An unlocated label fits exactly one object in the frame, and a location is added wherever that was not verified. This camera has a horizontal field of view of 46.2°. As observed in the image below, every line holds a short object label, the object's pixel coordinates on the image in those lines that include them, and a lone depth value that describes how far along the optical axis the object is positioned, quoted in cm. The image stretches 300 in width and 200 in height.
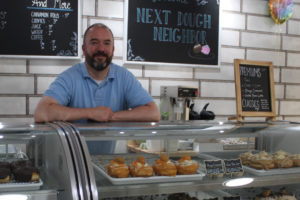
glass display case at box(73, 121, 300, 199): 149
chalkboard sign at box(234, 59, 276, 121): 283
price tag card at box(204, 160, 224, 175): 162
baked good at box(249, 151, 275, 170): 178
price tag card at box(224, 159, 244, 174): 166
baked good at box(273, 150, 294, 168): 184
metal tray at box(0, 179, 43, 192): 133
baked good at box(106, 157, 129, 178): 148
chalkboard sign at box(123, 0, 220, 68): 414
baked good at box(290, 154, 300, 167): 189
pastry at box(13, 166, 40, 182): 141
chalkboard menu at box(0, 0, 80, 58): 371
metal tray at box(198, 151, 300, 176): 175
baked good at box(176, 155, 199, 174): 159
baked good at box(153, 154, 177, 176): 155
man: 253
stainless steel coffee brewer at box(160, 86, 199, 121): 382
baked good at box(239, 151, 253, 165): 185
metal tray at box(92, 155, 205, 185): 145
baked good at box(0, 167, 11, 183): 138
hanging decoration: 462
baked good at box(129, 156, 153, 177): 151
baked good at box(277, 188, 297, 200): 201
